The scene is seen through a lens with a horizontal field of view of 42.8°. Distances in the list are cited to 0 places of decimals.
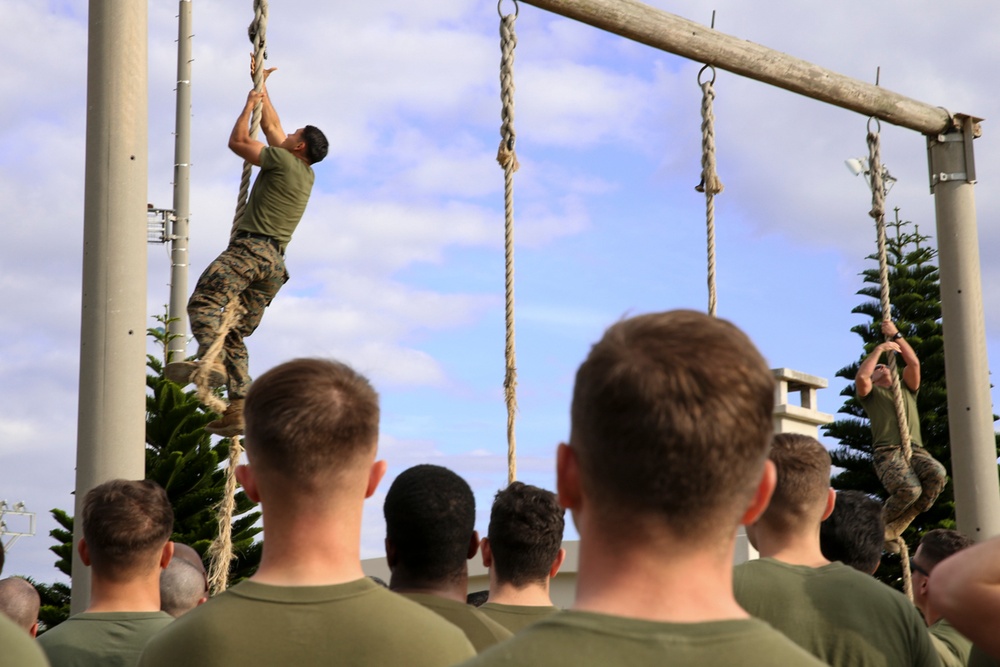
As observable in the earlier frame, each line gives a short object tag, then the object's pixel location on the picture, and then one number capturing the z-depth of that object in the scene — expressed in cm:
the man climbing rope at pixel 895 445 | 787
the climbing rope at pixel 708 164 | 665
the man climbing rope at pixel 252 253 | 565
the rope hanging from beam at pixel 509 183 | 581
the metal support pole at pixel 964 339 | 790
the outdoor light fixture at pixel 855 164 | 1504
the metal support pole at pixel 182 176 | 2502
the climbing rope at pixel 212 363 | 546
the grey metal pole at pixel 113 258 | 513
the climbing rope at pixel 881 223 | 748
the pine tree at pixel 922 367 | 2552
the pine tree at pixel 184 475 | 1731
